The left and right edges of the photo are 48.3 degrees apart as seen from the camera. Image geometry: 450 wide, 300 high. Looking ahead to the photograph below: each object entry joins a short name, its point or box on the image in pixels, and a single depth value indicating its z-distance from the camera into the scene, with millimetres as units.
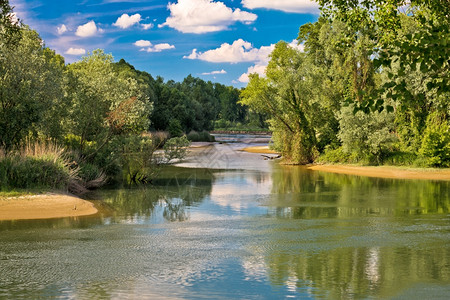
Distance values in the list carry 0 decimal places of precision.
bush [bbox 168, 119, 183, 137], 85562
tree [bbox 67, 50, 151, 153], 32438
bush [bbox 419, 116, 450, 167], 39625
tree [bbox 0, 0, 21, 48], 22328
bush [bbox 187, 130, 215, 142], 95844
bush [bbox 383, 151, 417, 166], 42000
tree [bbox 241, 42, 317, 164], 49594
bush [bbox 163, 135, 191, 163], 33569
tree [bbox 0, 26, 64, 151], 27094
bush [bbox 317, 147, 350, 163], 46625
